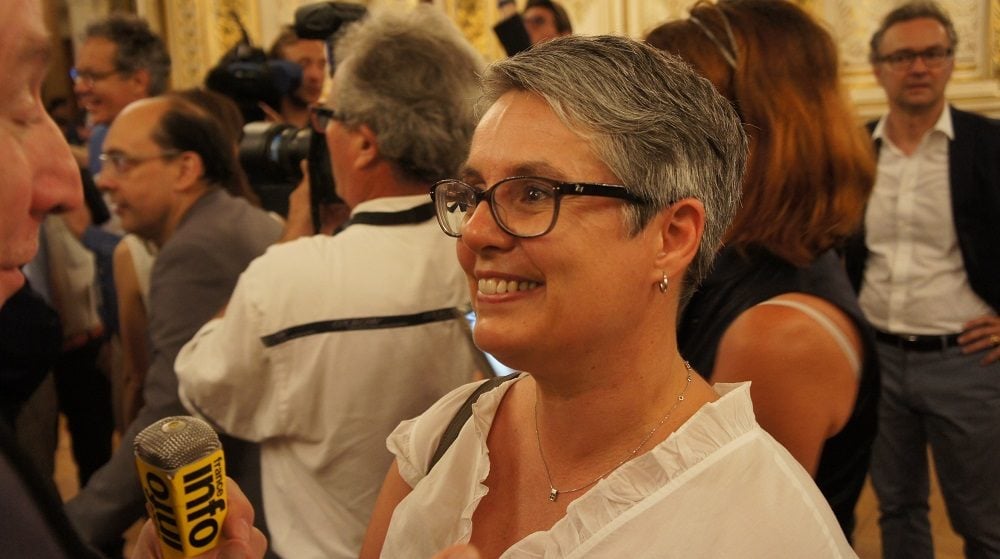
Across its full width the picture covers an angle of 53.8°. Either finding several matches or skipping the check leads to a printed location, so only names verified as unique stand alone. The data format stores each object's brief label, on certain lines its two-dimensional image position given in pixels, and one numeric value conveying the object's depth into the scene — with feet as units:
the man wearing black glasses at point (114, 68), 12.73
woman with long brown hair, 4.79
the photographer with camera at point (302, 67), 13.23
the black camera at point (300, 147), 7.45
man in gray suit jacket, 7.00
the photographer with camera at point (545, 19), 15.44
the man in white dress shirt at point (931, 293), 9.65
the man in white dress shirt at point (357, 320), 5.74
